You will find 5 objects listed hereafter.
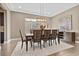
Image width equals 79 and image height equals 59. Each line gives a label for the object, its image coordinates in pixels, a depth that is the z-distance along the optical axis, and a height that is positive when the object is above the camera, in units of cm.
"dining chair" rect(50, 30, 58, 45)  255 -35
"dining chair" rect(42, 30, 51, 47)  242 -38
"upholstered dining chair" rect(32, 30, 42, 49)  220 -34
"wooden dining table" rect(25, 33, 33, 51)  219 -34
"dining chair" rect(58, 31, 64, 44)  270 -39
